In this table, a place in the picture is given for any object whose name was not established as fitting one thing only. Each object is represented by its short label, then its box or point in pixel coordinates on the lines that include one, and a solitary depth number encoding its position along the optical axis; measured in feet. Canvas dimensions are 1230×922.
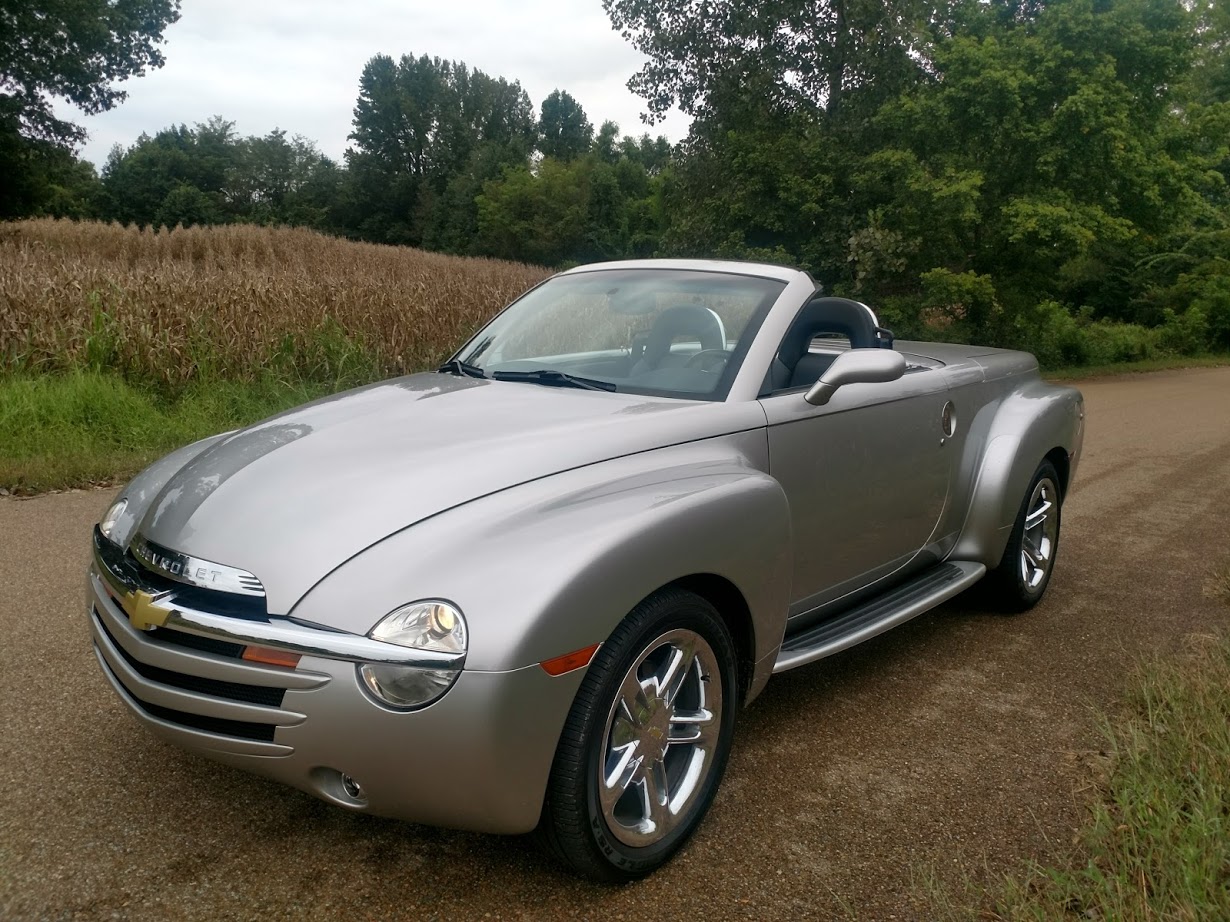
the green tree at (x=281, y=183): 297.74
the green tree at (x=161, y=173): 269.64
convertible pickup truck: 7.39
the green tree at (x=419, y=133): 305.73
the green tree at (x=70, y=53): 102.99
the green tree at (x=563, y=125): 359.66
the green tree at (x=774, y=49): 79.36
